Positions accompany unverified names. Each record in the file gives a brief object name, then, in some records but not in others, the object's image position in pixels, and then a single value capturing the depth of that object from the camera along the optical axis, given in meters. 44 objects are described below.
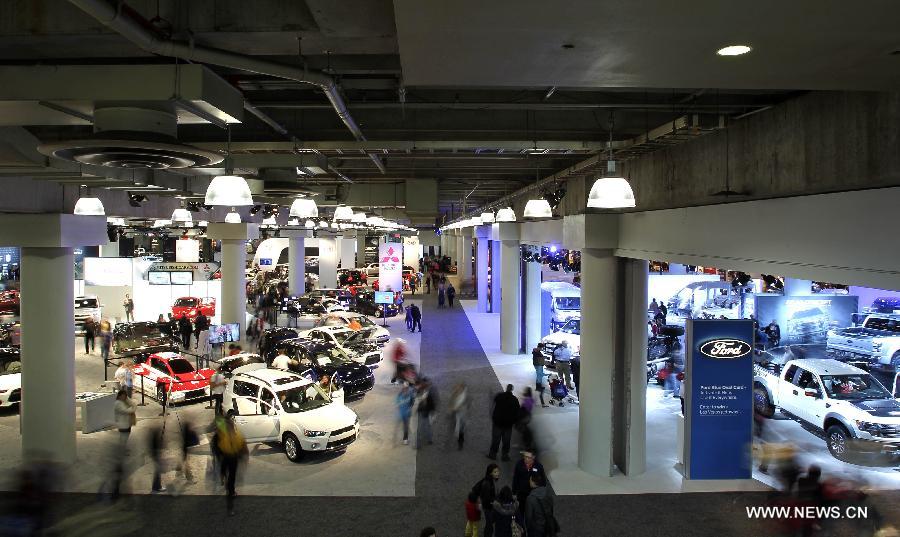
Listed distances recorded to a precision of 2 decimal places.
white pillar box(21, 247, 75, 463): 11.73
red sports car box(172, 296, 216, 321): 26.70
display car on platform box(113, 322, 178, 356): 21.05
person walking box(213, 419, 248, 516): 9.66
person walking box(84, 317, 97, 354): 22.01
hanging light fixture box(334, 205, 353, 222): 15.15
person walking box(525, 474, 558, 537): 7.23
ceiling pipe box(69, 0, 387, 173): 3.88
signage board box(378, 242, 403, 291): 29.72
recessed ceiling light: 3.26
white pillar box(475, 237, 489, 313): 33.97
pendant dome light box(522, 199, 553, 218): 11.07
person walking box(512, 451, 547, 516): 8.08
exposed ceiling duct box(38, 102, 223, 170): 5.15
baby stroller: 15.63
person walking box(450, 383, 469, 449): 12.46
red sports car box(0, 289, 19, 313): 28.66
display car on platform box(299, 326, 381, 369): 19.33
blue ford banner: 10.37
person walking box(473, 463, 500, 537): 7.79
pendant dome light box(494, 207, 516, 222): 15.00
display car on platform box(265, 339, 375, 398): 16.06
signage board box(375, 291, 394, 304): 28.70
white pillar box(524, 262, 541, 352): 22.44
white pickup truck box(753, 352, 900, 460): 11.43
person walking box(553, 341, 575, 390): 16.69
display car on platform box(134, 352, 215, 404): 15.45
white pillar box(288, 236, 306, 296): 37.91
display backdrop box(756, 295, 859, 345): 19.78
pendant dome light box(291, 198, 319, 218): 12.11
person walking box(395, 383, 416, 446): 12.73
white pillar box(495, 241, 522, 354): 22.27
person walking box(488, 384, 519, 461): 11.54
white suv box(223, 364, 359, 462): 11.80
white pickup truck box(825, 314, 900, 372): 18.98
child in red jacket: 7.50
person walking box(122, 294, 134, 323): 27.66
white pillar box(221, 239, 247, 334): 25.39
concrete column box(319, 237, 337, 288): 38.98
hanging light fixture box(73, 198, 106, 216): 12.33
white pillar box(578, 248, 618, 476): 11.15
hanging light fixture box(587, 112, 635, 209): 7.21
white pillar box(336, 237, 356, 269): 45.62
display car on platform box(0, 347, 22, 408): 14.95
